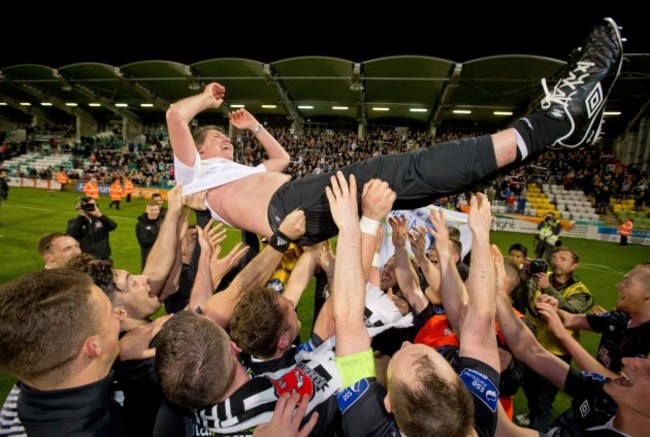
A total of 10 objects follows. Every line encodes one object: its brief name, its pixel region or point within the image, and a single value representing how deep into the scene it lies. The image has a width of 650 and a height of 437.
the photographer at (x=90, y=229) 6.69
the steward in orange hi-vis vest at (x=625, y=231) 16.62
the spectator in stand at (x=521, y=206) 20.66
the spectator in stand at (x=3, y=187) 14.19
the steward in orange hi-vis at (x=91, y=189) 18.12
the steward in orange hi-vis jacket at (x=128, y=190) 22.02
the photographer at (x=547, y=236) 9.14
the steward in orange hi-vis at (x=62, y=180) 26.69
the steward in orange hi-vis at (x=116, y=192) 18.28
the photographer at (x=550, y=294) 3.69
